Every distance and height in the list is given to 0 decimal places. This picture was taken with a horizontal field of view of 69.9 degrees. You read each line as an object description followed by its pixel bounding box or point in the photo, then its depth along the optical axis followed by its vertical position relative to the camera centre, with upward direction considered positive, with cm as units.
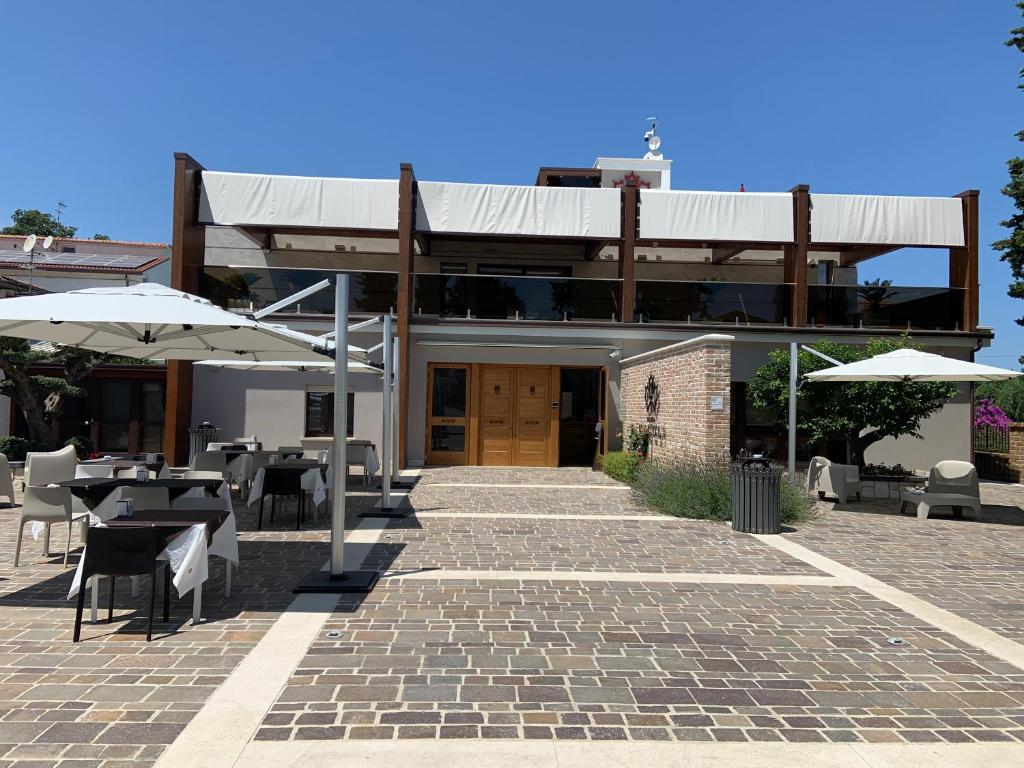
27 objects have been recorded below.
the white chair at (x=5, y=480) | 871 -103
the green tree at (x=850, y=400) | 1211 +23
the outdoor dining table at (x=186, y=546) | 497 -104
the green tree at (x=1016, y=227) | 1397 +372
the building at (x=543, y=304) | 1565 +232
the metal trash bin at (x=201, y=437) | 1479 -77
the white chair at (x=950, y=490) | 1026 -106
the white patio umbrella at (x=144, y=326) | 520 +63
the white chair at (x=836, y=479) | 1168 -107
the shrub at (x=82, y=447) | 1506 -105
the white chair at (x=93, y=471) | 782 -81
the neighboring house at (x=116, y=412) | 1648 -34
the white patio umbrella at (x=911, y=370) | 1015 +64
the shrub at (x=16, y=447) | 1389 -100
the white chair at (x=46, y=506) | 673 -102
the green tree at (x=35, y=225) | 3941 +929
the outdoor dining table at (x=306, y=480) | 868 -95
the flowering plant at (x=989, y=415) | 2064 +5
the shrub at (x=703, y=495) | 972 -116
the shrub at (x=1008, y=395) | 2758 +89
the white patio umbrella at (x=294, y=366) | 1093 +56
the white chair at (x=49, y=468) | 712 -72
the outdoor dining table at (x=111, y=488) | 617 -81
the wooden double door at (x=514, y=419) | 1692 -29
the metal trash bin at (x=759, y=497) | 878 -103
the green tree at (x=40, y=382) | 1355 +25
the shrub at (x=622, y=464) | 1359 -109
